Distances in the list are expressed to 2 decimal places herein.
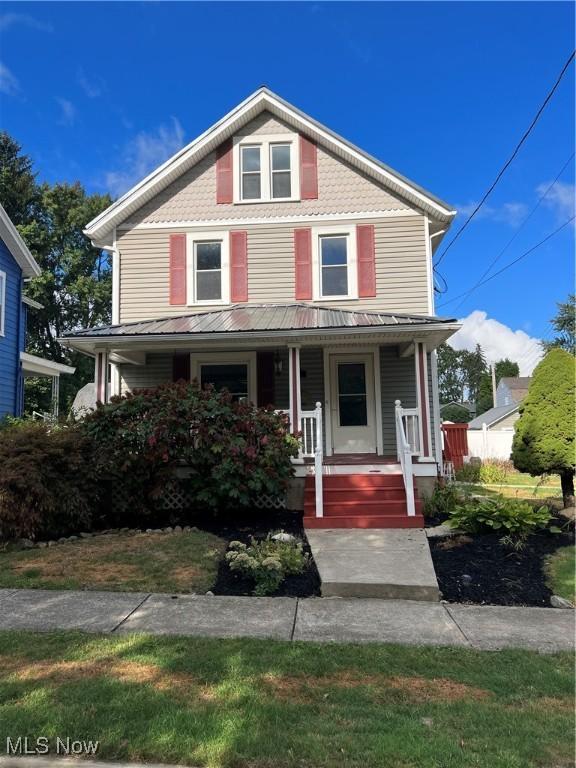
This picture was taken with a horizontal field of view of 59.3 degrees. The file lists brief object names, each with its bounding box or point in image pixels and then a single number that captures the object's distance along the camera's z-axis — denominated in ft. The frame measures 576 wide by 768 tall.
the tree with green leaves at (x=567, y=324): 128.16
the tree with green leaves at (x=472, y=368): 277.64
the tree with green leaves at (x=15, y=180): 106.32
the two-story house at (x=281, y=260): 35.55
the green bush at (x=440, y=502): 27.58
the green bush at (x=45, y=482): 22.12
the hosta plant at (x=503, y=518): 22.62
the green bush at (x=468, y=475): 49.52
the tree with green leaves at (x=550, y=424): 26.07
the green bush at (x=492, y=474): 49.24
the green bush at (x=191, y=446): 24.76
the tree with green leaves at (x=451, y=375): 276.41
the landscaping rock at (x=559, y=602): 16.16
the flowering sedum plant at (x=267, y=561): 17.43
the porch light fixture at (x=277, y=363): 35.78
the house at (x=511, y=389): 149.79
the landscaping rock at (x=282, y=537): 21.99
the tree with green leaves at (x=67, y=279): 109.60
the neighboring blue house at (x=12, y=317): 45.98
